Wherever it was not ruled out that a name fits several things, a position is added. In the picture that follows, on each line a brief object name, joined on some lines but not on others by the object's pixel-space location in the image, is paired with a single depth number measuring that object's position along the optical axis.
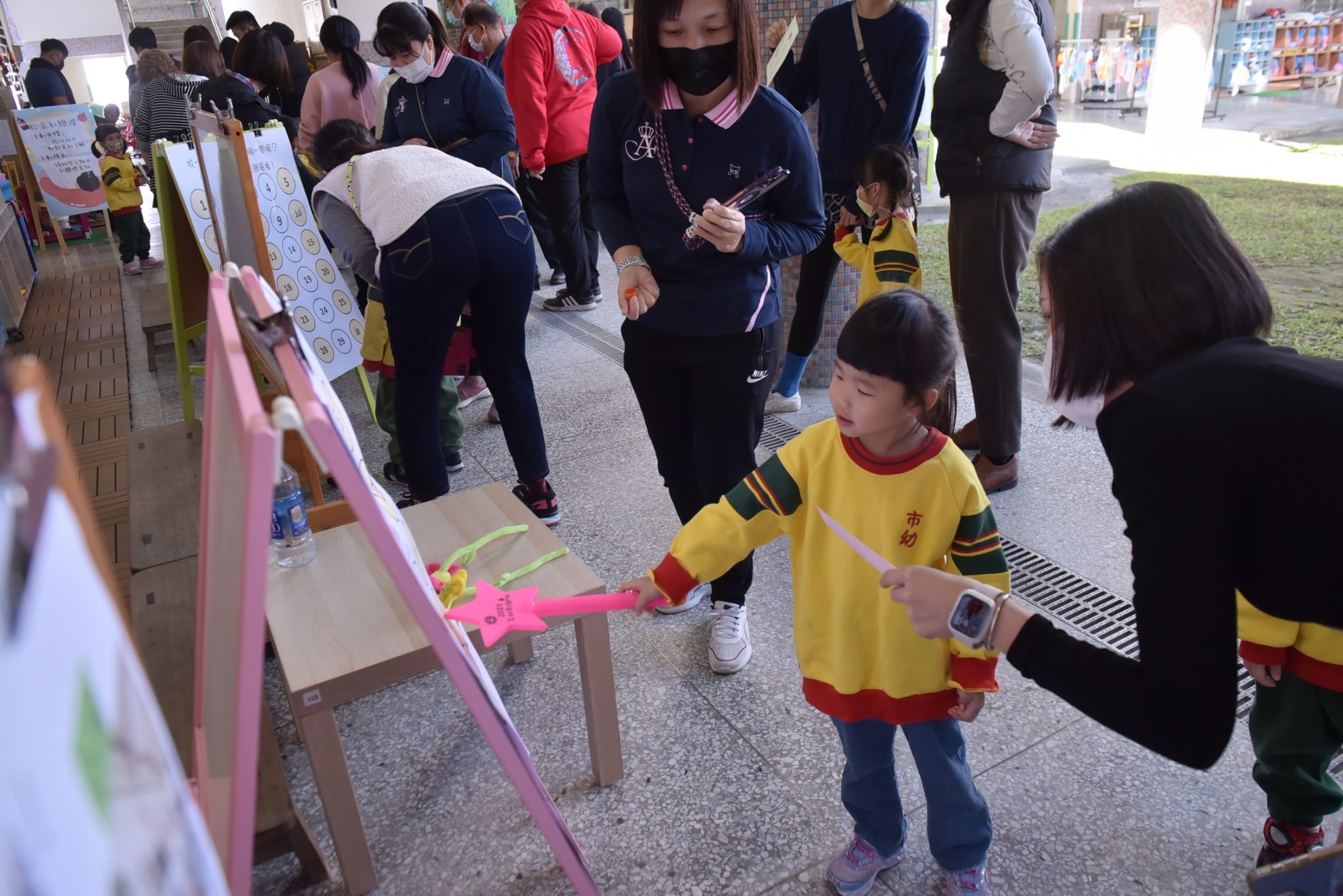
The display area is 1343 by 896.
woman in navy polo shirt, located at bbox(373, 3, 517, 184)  3.63
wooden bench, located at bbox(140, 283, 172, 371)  4.49
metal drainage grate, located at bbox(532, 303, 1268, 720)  2.29
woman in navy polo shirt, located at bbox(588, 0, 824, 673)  1.89
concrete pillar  6.05
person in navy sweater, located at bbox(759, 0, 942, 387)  3.63
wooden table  1.59
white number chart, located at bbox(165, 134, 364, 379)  3.34
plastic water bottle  1.89
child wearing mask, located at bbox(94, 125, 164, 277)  6.82
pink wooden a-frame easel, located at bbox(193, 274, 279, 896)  0.77
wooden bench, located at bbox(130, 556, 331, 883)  1.58
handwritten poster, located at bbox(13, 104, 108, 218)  7.98
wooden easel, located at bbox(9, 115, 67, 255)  8.22
